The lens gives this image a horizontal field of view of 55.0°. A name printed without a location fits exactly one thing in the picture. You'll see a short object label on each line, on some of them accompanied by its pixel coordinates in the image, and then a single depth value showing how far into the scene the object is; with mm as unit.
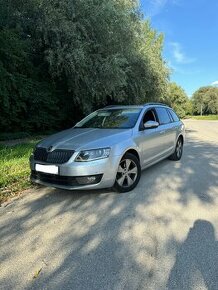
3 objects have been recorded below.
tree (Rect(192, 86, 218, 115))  65268
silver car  3409
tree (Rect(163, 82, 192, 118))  45216
